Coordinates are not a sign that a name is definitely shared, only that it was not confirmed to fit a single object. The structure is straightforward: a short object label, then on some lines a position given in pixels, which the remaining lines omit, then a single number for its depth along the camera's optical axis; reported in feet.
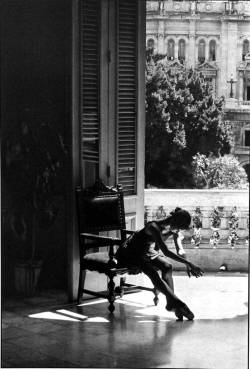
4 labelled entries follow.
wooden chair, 15.08
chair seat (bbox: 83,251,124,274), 15.01
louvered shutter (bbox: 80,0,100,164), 15.56
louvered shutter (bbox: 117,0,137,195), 16.31
